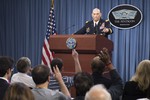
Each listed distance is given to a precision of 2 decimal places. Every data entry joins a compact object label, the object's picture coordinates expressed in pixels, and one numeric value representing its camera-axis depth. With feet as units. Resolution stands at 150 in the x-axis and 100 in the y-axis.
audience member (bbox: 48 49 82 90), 11.24
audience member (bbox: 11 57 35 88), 12.33
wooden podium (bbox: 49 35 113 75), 16.93
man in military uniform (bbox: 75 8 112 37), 19.89
